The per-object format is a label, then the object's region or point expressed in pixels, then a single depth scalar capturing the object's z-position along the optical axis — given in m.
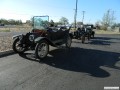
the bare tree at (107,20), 37.62
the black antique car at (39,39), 4.25
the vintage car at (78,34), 8.16
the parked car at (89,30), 9.09
